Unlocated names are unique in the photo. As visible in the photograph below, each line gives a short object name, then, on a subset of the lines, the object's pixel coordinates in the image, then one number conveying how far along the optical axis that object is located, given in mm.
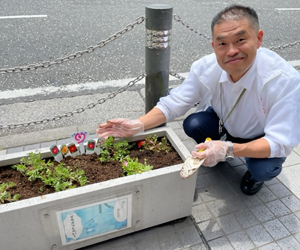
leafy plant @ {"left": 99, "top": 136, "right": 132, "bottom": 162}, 2092
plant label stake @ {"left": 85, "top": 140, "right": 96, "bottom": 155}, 2037
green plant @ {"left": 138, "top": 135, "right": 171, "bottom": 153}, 2188
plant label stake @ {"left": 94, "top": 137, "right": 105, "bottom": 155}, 2057
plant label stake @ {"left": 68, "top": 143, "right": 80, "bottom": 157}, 2037
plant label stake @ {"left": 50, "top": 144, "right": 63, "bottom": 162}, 1947
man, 1784
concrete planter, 1654
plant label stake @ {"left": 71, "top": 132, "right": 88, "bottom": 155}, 2057
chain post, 2143
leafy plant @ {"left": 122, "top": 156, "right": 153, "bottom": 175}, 1892
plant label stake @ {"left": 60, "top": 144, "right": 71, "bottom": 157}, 2004
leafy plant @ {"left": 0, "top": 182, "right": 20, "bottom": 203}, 1711
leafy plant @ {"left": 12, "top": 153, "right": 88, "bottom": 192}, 1815
